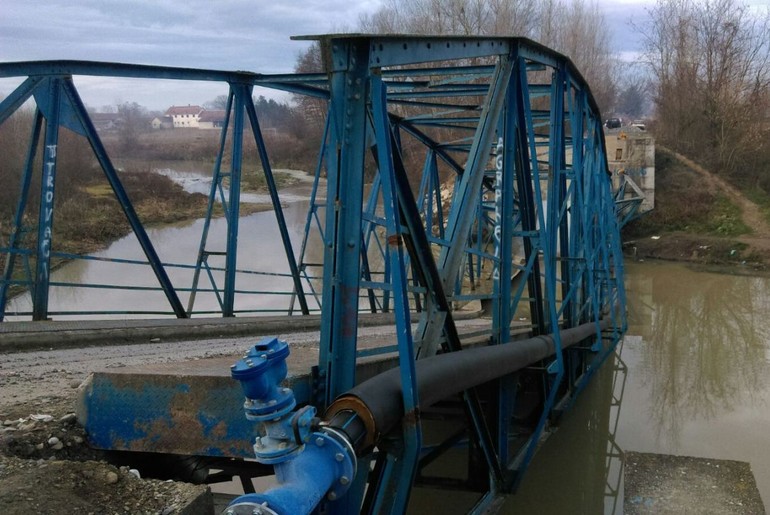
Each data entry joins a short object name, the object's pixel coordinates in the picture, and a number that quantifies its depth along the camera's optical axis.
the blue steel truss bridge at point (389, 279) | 2.72
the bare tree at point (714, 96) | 32.44
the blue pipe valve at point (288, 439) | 2.17
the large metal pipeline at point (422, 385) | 2.74
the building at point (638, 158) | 29.02
